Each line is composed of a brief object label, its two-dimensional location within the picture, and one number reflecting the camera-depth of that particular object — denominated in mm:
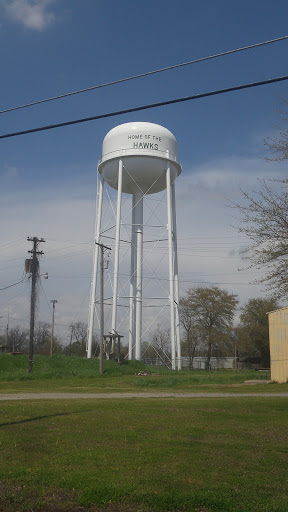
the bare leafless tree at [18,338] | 100875
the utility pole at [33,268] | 32188
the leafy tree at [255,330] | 64625
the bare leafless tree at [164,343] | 71288
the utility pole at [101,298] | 31984
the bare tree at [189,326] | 61775
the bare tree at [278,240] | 10523
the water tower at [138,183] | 35125
